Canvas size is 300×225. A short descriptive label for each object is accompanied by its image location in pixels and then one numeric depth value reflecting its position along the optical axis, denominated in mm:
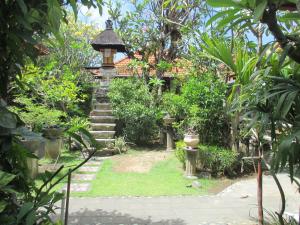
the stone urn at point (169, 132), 6727
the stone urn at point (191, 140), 4759
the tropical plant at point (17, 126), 791
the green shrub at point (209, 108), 5127
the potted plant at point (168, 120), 6693
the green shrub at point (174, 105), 6017
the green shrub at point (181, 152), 5162
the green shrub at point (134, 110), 6883
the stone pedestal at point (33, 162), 3777
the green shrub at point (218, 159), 4770
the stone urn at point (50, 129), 5614
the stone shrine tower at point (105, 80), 7206
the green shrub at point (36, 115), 5229
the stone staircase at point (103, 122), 6754
